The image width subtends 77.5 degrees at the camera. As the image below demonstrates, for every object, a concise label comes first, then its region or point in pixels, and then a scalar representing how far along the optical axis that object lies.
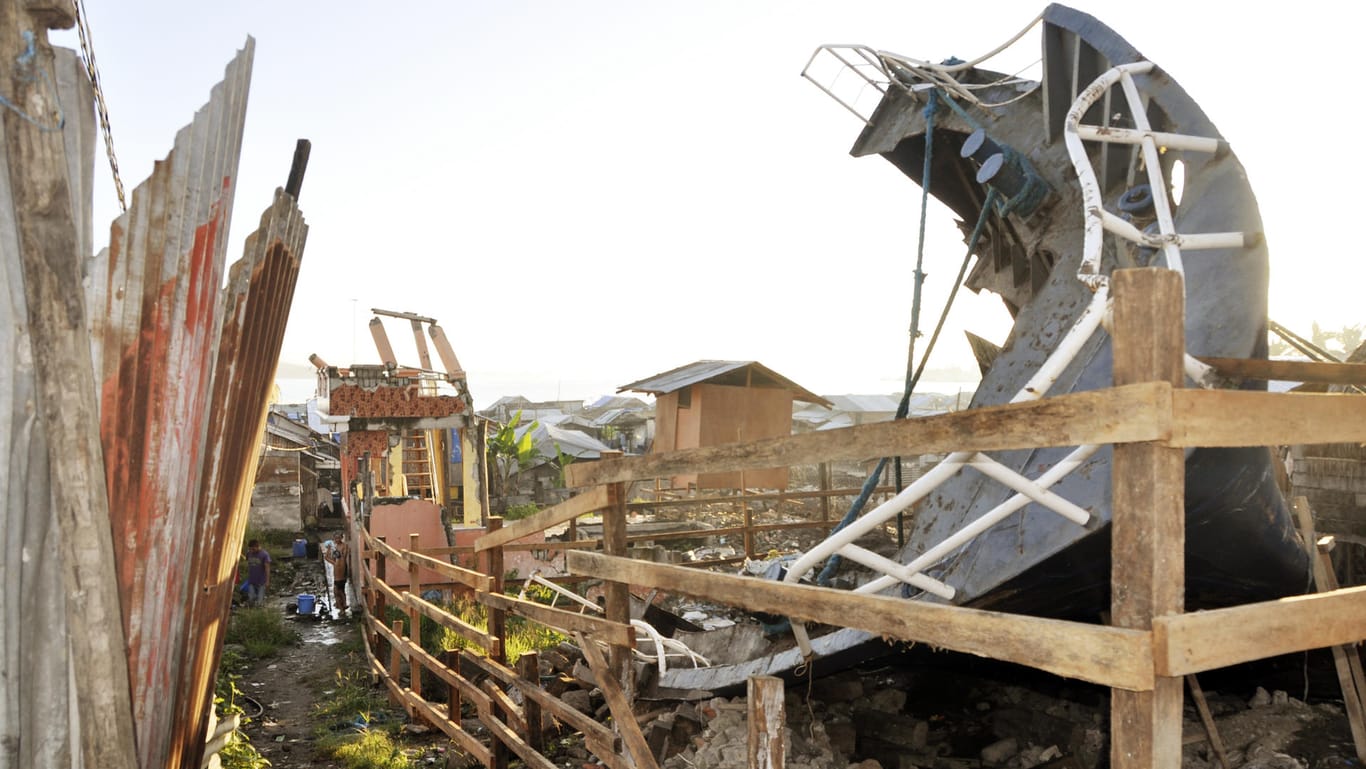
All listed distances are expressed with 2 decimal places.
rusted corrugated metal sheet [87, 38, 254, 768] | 2.83
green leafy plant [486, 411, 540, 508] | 23.77
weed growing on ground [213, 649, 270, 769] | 6.55
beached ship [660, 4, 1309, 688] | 4.13
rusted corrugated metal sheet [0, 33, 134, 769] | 2.56
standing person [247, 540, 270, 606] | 14.09
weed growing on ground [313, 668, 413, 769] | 6.78
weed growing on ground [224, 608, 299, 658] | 11.13
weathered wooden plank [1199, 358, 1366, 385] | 3.29
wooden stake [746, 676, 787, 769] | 2.88
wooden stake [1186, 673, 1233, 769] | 4.52
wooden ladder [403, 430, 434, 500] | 19.14
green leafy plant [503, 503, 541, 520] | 22.33
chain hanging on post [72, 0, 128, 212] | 2.75
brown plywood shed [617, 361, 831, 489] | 15.45
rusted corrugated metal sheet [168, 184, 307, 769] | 3.39
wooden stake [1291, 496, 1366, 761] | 4.60
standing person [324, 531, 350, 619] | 14.18
